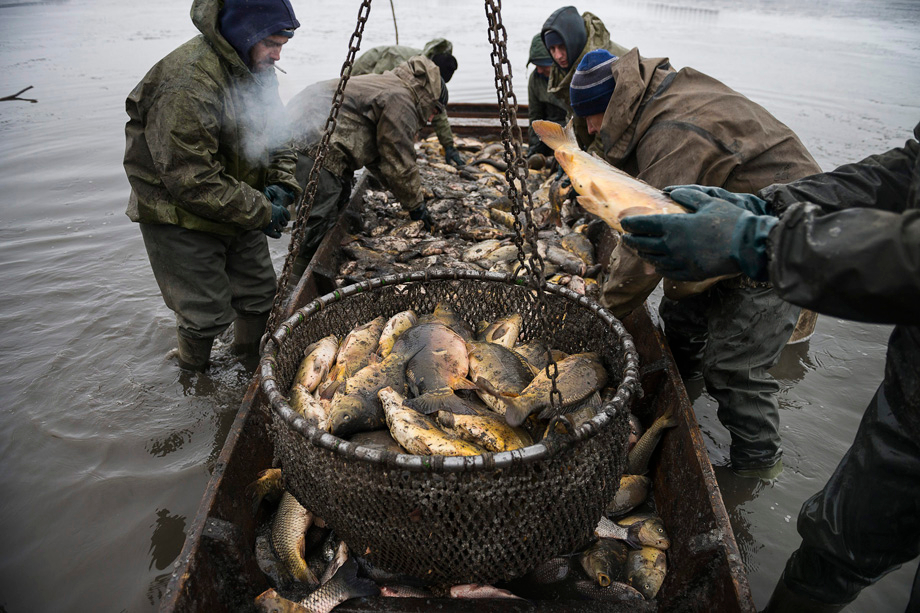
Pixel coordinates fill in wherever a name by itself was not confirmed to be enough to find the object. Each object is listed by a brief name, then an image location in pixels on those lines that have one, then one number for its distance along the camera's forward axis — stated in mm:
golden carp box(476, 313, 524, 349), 3209
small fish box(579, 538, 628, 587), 2430
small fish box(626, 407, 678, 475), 2863
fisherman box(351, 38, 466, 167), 7730
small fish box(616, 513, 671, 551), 2535
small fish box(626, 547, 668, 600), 2395
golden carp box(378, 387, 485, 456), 2215
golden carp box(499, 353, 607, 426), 2342
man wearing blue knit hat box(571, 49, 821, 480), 3031
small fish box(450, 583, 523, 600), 2281
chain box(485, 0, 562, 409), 2129
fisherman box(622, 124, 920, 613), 1404
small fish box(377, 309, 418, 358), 3087
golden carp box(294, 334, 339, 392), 2887
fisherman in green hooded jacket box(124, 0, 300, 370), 3178
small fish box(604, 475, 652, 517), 2779
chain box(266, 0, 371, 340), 2621
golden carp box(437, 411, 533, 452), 2287
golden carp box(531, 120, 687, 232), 2174
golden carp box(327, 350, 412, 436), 2391
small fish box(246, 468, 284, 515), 2600
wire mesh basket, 1975
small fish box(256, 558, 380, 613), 2250
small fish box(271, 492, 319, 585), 2439
